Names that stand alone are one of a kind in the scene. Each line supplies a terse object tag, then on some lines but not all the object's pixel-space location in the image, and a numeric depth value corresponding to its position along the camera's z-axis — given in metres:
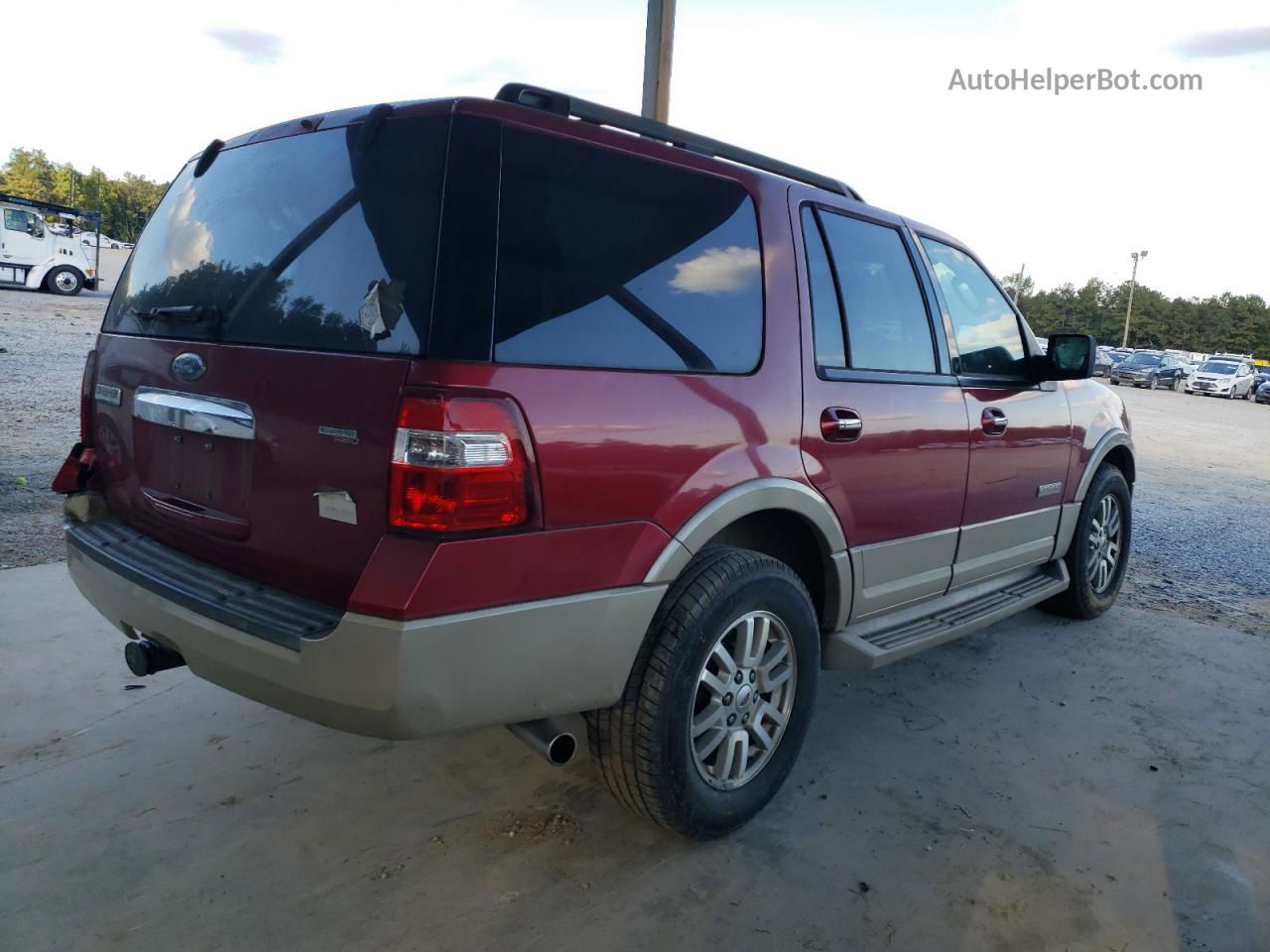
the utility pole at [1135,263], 77.25
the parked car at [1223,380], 33.72
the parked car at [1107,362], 38.25
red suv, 2.07
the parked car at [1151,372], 36.59
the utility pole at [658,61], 5.92
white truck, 23.50
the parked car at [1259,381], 33.38
